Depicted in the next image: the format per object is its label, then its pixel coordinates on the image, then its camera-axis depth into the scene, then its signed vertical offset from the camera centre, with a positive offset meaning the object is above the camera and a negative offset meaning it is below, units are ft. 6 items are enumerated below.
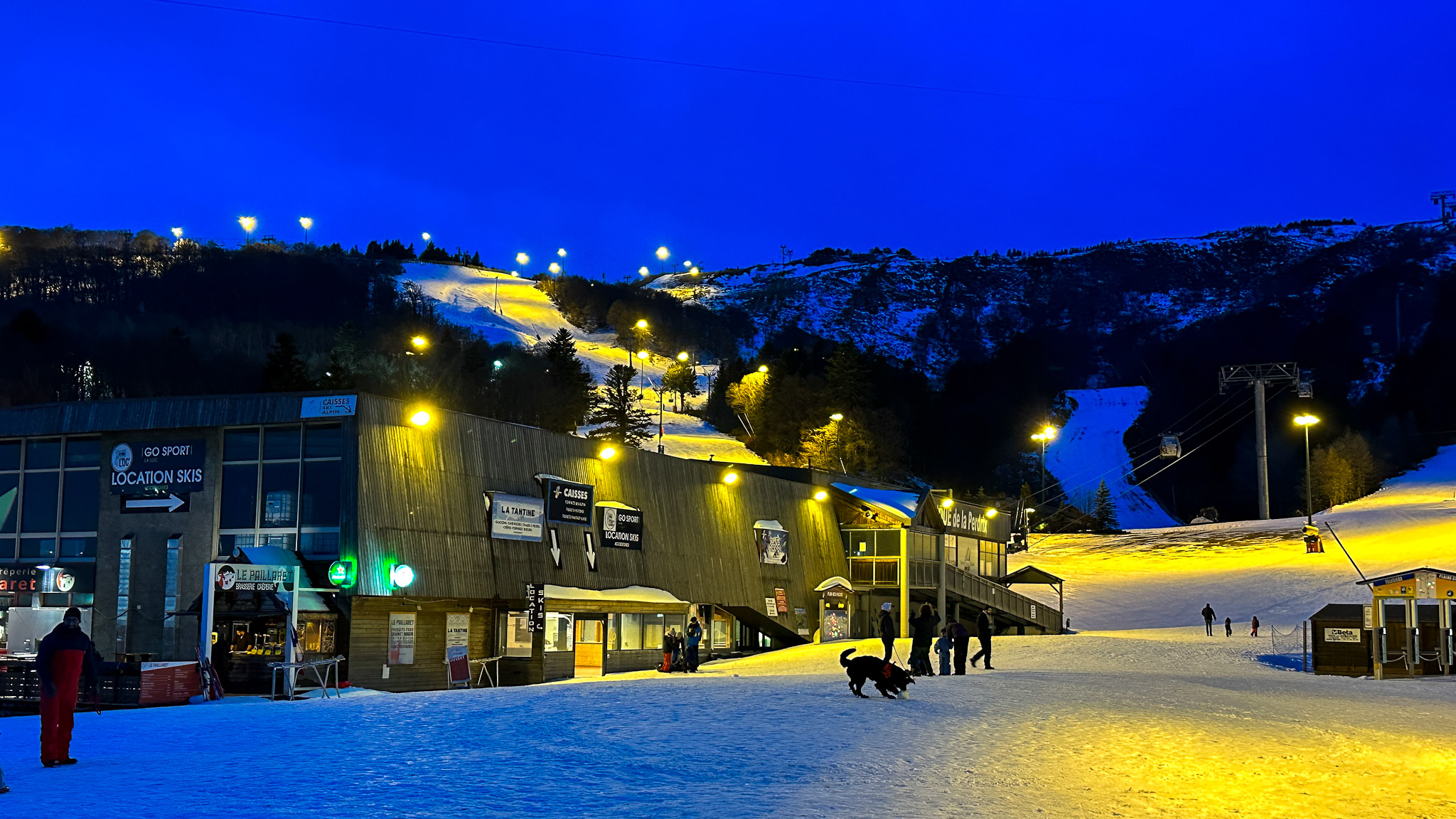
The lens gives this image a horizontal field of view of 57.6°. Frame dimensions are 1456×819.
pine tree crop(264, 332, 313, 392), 234.17 +34.32
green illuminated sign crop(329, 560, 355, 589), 86.33 -0.84
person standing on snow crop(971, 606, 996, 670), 92.32 -4.75
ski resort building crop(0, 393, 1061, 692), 87.10 +1.58
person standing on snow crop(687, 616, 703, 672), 109.29 -6.47
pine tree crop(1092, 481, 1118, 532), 336.35 +15.31
